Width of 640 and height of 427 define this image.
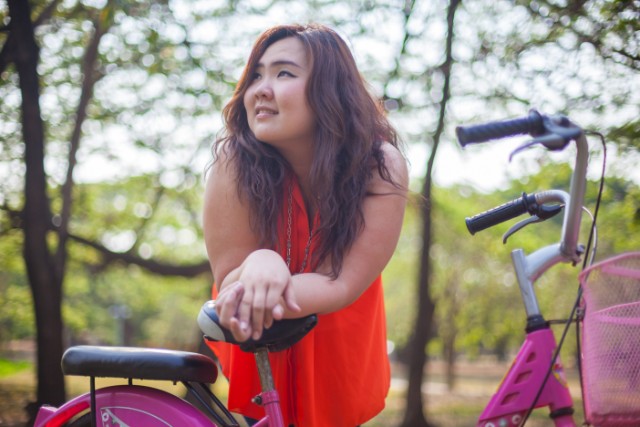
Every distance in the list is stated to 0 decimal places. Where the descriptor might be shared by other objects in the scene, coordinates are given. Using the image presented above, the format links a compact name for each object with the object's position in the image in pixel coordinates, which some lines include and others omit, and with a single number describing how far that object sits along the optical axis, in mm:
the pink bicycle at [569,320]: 1505
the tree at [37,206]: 5480
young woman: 1965
